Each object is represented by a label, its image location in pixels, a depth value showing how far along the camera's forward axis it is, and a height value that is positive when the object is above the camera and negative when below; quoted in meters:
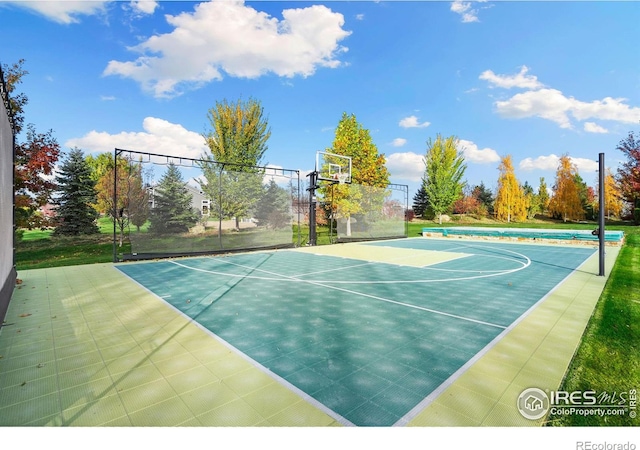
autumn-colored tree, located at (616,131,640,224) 15.15 +3.10
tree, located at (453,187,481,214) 39.94 +1.70
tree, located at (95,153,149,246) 11.75 +1.33
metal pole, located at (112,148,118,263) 10.48 -0.96
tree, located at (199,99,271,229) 17.86 +5.20
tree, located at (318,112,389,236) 19.56 +3.74
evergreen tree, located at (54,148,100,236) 19.93 +1.58
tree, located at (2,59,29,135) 10.41 +4.48
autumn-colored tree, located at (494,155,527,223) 34.12 +2.63
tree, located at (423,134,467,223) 30.14 +4.81
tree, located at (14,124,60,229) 9.58 +1.65
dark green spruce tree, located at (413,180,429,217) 40.31 +2.23
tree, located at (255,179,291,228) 14.16 +0.61
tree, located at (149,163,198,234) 11.70 +0.59
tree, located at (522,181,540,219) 38.53 +1.85
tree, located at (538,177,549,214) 41.03 +2.94
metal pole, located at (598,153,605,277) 7.35 +0.41
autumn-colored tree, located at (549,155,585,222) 33.38 +2.75
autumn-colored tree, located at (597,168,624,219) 31.42 +2.34
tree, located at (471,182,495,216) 41.47 +3.16
